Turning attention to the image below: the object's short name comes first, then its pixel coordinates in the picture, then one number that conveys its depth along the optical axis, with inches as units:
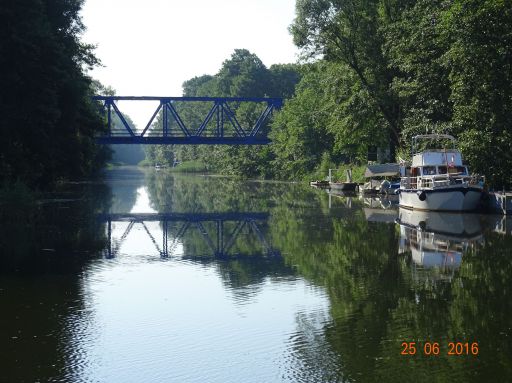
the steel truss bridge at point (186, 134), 3521.2
